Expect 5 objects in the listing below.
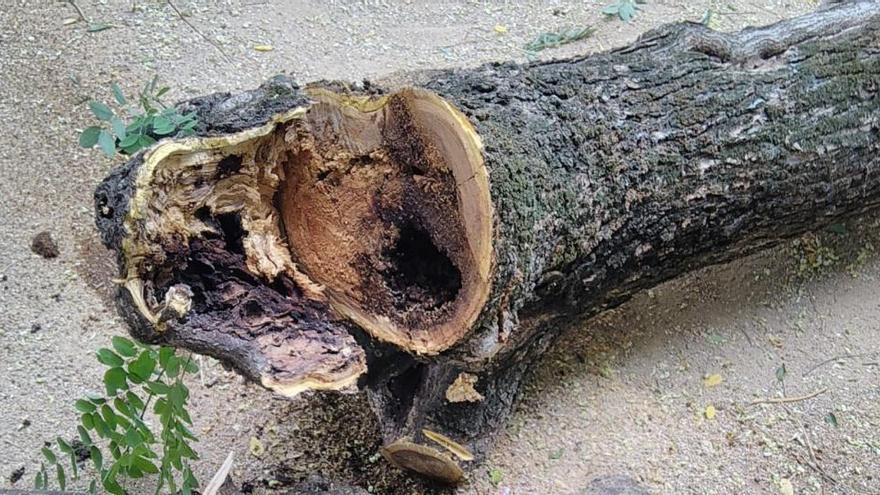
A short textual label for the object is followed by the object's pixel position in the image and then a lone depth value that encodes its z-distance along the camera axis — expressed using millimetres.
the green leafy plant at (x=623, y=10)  3119
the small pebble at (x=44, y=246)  2145
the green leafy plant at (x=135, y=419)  1442
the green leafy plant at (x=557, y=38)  2965
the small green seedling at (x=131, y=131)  1607
